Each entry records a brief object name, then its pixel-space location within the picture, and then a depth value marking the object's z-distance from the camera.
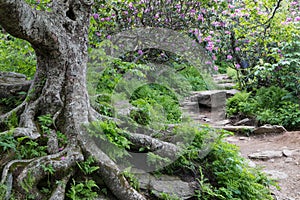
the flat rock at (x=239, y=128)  8.13
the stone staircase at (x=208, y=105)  9.73
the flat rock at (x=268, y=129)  7.88
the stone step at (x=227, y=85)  12.20
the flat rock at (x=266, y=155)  6.32
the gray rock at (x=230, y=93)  11.02
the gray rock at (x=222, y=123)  8.94
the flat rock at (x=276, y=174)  5.35
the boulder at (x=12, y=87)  4.61
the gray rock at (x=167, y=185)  3.76
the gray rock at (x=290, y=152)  6.36
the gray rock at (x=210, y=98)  10.56
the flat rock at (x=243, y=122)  8.89
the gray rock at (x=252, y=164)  5.63
